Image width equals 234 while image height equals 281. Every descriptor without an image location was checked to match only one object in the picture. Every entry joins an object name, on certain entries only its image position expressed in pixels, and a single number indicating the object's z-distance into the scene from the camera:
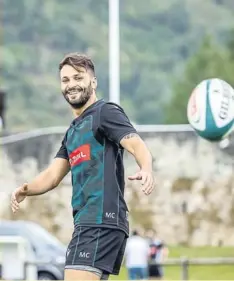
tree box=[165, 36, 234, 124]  81.56
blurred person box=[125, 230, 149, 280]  24.72
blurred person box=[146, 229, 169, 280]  26.97
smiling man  7.93
